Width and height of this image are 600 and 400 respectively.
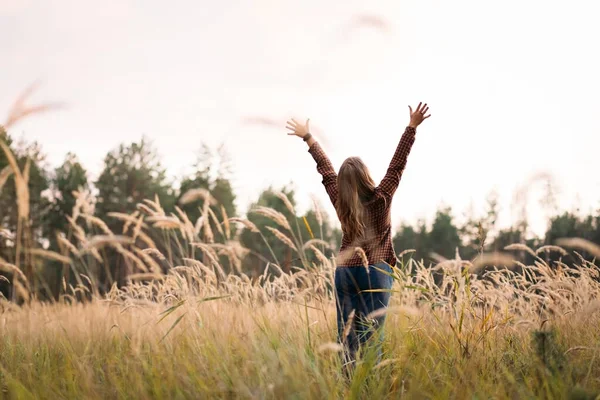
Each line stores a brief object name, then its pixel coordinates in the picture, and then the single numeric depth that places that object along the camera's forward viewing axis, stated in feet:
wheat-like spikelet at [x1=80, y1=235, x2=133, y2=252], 12.10
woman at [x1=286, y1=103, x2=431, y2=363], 12.67
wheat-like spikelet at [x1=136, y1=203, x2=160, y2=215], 13.88
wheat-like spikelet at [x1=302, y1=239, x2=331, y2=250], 11.83
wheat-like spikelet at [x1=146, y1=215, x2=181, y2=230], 12.88
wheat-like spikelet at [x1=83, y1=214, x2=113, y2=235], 14.87
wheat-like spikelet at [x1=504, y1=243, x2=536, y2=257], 14.90
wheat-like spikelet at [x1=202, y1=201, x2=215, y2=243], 14.60
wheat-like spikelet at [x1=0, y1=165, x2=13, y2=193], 11.26
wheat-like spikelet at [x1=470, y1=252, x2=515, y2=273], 10.60
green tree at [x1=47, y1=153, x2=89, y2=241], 102.12
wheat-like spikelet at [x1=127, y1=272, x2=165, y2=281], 12.60
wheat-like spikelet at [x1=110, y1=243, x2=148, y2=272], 13.88
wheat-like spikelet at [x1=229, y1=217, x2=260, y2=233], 12.40
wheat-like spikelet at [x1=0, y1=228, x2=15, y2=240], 14.03
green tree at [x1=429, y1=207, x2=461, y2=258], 169.48
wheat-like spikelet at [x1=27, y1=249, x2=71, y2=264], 12.30
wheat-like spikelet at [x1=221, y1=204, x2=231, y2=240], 13.68
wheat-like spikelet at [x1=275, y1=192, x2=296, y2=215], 12.79
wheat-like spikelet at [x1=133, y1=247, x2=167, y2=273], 13.14
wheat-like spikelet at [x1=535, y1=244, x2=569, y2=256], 15.17
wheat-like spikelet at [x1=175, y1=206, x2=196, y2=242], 14.35
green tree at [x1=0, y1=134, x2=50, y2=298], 83.61
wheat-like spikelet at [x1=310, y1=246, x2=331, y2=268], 14.53
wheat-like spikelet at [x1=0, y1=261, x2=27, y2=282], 13.93
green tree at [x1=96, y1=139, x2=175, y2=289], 109.50
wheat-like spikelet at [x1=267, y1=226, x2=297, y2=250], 11.78
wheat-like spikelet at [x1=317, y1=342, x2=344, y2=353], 7.39
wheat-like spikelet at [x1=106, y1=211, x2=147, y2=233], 13.97
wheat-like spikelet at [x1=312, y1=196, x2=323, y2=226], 12.64
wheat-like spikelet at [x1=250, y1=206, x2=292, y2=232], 12.31
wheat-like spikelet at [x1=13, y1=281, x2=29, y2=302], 12.18
